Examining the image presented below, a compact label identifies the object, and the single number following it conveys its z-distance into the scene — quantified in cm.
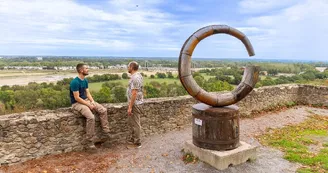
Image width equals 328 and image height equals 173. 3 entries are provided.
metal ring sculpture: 489
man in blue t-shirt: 520
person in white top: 544
